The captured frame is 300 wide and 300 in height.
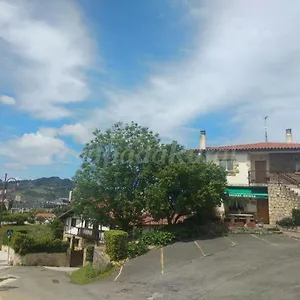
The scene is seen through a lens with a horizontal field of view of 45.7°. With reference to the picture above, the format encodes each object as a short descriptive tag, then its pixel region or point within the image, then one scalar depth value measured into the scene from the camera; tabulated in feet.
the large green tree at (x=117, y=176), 84.12
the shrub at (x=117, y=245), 69.15
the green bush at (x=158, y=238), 75.89
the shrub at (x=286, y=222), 83.17
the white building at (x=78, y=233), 119.81
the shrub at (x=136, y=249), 70.42
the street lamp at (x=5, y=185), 134.19
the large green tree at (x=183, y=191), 79.10
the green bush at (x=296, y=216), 80.64
